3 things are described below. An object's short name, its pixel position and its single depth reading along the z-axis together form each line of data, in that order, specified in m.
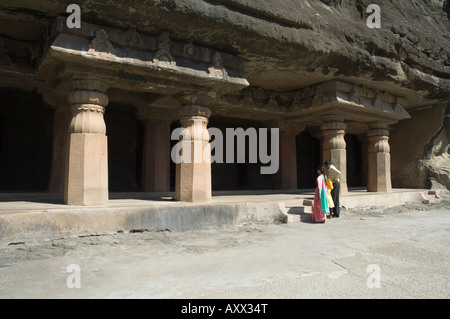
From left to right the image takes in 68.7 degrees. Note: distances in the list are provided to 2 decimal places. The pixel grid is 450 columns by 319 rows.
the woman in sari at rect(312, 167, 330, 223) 5.37
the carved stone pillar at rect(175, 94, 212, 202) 5.02
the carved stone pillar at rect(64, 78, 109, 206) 4.14
